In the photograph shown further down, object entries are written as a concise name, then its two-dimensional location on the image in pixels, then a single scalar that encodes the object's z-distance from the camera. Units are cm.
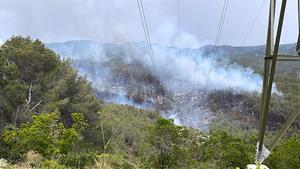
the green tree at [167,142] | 1611
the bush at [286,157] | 1533
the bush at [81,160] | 746
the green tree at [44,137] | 1277
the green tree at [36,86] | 2069
